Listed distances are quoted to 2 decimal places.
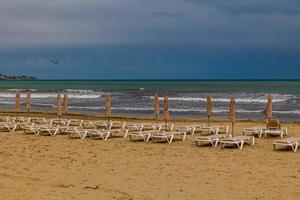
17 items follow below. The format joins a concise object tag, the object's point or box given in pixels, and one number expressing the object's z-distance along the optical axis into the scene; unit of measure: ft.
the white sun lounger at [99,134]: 55.47
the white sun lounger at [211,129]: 58.29
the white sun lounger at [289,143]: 45.88
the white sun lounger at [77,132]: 56.34
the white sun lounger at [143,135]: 53.36
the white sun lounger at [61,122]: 68.07
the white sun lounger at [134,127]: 62.23
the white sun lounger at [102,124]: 65.68
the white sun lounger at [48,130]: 59.08
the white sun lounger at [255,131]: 57.11
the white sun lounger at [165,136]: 52.29
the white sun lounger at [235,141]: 47.39
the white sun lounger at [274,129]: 56.83
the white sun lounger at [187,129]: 60.20
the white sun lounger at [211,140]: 49.16
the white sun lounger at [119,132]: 57.65
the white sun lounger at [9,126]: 63.57
